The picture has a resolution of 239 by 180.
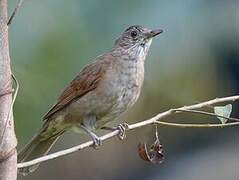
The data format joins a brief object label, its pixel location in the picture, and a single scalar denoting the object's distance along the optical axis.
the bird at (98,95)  8.53
